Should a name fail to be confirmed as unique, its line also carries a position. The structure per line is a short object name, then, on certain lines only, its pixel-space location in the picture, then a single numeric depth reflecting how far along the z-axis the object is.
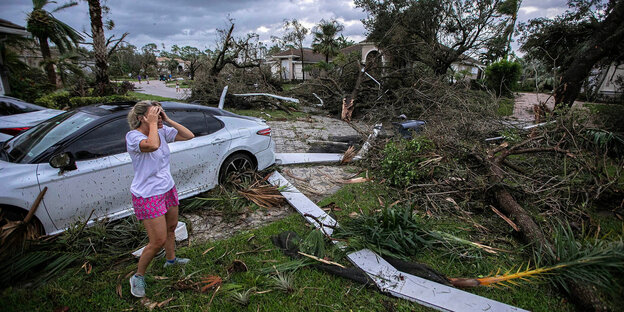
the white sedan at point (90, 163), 2.90
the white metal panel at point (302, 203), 3.77
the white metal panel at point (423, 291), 2.51
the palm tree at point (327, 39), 39.19
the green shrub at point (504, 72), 25.17
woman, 2.41
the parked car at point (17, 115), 5.53
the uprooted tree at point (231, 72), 13.82
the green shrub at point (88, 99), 11.24
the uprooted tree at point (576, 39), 8.45
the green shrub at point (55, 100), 11.51
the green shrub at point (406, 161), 4.92
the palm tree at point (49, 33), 15.16
